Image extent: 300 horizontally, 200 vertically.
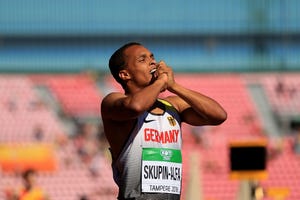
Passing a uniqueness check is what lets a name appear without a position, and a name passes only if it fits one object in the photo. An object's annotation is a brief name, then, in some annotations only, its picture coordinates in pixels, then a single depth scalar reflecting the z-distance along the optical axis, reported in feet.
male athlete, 29.66
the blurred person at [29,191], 73.87
